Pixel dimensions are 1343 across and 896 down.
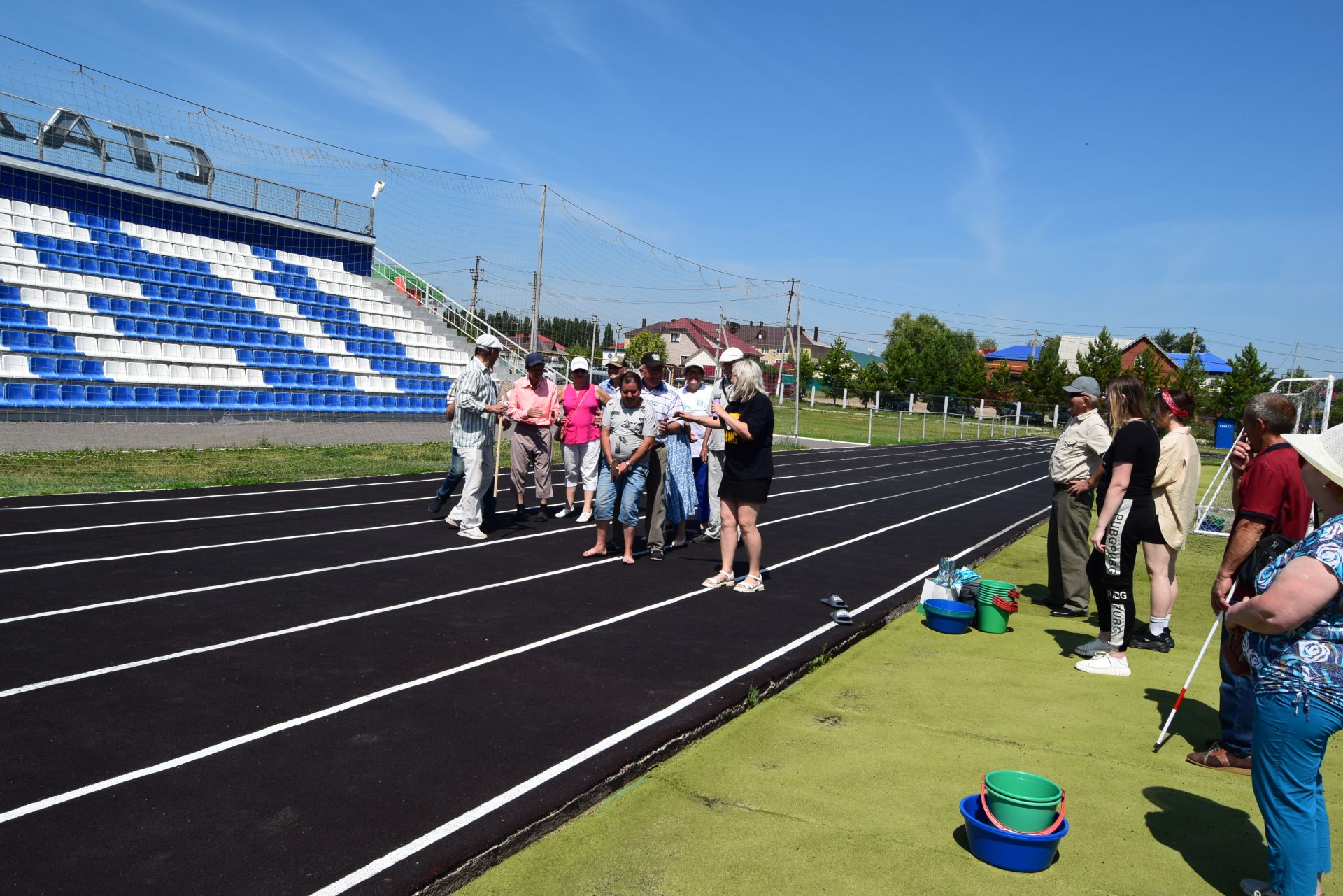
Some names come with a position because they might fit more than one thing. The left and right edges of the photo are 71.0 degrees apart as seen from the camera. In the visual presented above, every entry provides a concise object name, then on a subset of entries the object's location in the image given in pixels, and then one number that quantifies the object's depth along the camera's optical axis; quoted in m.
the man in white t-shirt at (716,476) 10.29
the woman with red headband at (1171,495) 6.62
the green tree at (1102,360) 58.53
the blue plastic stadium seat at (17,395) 17.19
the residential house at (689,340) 105.53
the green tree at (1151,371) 56.16
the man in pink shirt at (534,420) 10.54
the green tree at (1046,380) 65.69
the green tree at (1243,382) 51.50
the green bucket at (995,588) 7.38
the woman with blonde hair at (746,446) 7.43
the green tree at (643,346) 93.25
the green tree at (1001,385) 74.25
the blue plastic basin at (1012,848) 3.54
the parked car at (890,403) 56.62
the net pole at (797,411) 29.72
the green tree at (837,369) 73.19
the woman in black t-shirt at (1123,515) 6.08
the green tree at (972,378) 73.94
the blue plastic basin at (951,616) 7.18
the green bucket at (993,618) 7.29
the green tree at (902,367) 77.88
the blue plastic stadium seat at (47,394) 17.61
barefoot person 8.72
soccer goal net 14.48
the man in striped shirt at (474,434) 9.54
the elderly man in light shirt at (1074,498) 7.61
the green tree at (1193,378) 57.84
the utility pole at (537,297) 22.44
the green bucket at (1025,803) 3.60
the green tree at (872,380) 74.94
